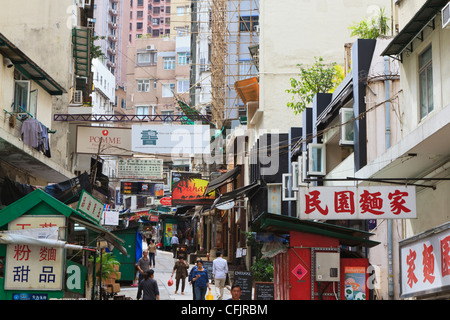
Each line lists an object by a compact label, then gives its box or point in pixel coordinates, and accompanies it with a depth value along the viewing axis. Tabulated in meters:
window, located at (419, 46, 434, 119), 14.57
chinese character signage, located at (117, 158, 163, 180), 41.00
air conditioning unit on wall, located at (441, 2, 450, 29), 12.34
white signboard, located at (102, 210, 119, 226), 33.06
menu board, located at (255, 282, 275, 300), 16.77
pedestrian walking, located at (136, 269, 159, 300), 15.84
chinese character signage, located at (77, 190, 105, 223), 15.49
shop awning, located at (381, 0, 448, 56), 13.45
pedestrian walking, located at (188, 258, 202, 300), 18.78
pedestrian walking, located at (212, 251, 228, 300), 20.20
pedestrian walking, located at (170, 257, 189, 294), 22.23
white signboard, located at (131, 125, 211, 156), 34.09
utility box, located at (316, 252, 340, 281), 14.18
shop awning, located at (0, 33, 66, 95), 21.80
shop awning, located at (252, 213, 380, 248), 14.49
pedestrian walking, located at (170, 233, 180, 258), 38.93
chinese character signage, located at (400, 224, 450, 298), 9.62
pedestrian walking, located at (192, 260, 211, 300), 18.59
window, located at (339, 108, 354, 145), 19.52
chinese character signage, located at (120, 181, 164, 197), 50.62
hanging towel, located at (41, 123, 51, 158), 24.34
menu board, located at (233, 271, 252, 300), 19.31
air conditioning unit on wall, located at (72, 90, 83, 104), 36.37
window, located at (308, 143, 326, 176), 22.91
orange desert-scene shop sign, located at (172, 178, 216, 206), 38.19
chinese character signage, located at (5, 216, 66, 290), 13.44
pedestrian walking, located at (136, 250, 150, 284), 21.76
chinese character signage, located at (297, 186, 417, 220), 14.20
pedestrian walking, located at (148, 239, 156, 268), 30.73
